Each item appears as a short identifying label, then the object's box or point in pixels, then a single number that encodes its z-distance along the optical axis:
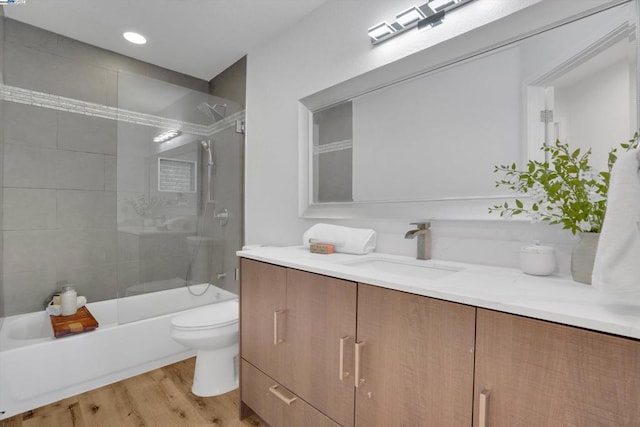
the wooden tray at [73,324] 1.87
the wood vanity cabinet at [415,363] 0.62
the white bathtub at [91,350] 1.70
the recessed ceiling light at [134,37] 2.27
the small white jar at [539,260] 1.01
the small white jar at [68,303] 2.11
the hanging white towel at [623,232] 0.62
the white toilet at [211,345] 1.79
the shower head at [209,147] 2.49
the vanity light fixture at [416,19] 1.30
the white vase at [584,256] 0.89
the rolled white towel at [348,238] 1.54
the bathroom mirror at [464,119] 0.98
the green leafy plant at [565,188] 0.91
